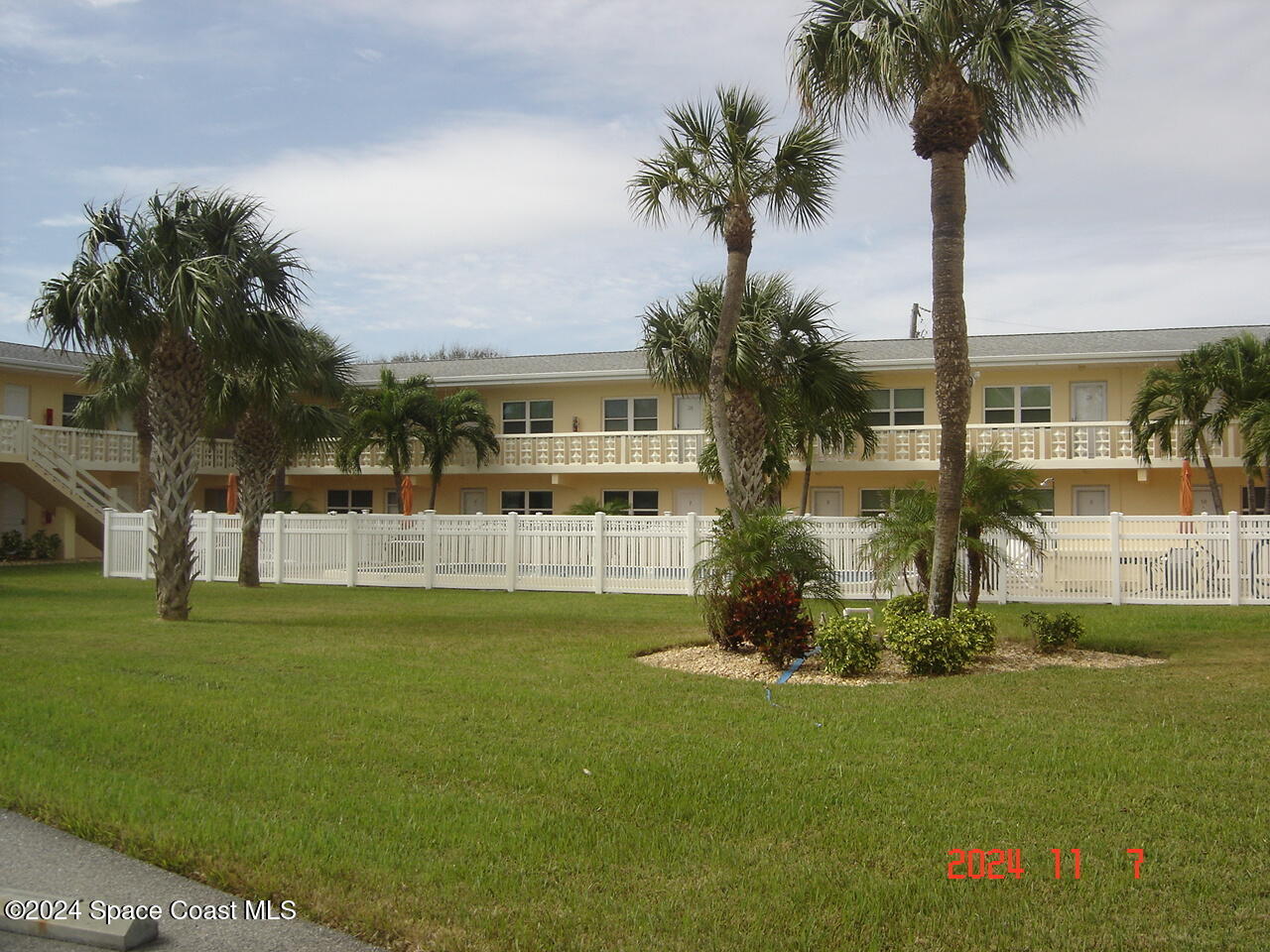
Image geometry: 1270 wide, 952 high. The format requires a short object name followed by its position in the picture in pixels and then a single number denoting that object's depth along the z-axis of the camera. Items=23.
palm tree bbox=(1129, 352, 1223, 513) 23.20
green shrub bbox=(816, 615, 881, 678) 11.27
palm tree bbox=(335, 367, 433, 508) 30.61
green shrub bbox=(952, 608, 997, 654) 11.66
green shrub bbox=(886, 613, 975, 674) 11.37
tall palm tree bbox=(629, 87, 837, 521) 15.12
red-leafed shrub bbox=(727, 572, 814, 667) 12.31
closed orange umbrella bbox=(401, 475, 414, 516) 28.70
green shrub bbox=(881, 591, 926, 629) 12.77
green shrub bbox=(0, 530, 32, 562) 30.86
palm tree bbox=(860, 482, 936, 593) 13.60
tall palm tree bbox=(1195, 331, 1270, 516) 22.28
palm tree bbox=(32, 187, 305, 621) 16.39
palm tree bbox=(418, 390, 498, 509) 31.42
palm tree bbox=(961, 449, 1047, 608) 14.07
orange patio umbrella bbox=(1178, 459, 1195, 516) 23.09
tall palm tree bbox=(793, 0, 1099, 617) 12.16
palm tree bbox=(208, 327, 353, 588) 23.45
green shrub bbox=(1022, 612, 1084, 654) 12.86
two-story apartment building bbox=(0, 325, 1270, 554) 28.39
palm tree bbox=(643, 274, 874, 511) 19.12
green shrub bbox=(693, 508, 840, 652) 13.48
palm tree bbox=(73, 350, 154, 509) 26.72
